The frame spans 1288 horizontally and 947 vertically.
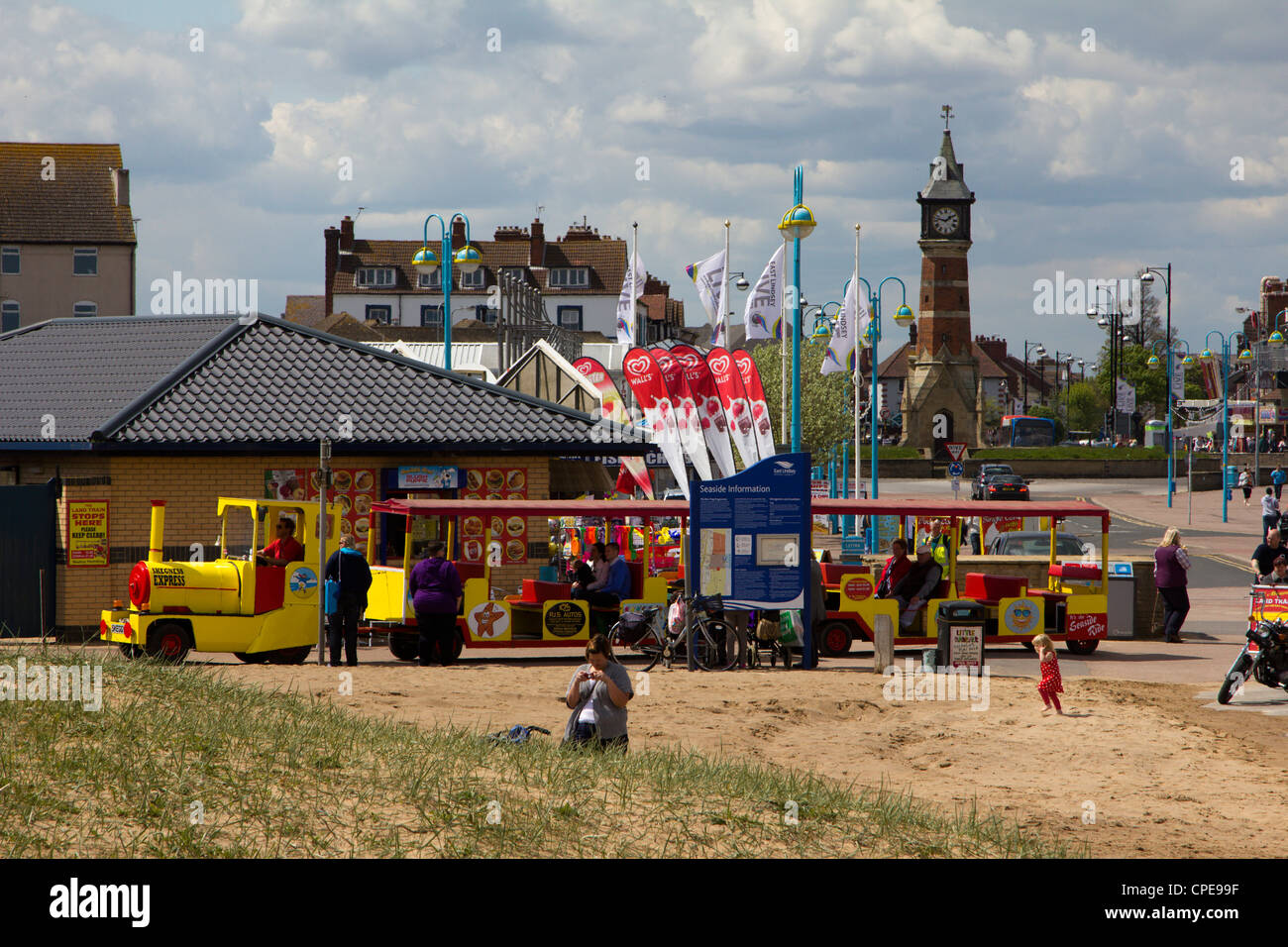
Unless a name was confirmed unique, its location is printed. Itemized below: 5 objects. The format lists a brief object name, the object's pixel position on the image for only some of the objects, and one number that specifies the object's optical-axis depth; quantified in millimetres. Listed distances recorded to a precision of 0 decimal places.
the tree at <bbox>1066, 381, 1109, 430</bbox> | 133000
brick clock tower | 100812
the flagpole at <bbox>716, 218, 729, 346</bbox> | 41750
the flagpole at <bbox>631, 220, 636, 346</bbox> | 44581
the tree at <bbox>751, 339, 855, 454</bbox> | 68500
